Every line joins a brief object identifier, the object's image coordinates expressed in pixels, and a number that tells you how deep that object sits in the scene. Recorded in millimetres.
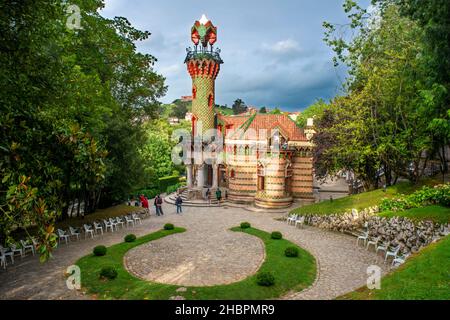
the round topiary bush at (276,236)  19406
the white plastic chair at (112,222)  22622
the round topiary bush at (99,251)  16086
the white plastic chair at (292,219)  24111
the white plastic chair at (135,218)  24950
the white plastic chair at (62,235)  19078
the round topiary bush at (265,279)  12359
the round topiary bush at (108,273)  12977
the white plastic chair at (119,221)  23188
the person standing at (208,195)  34819
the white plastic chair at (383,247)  15847
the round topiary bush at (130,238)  19031
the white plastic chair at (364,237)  18133
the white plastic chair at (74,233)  20114
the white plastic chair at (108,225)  22177
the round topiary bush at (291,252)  15875
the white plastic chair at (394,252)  14695
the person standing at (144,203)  28547
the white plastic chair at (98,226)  21444
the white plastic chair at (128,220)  24461
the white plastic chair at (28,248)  16797
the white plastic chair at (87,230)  20647
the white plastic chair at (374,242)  16992
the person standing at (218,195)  34188
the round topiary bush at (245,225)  22797
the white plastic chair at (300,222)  23141
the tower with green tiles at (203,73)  36625
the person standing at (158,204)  28619
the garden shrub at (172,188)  43362
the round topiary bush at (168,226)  22188
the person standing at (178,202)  29406
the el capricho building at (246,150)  32375
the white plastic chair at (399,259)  13652
